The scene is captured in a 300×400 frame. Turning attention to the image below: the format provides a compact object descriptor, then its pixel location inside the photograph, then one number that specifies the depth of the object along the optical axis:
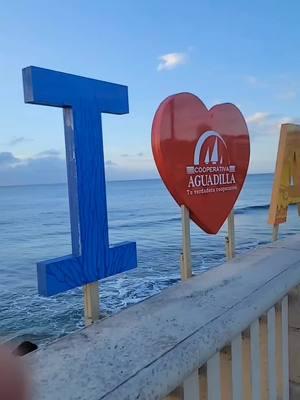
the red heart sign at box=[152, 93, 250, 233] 2.29
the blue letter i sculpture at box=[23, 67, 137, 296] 1.62
